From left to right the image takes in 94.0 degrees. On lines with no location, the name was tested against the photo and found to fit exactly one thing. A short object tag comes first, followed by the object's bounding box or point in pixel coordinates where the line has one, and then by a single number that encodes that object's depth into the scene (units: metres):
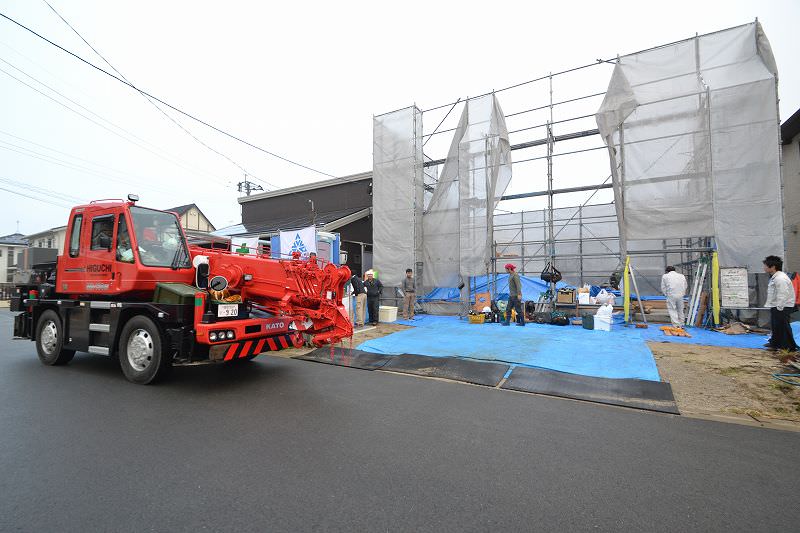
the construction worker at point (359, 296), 11.64
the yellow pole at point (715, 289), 9.61
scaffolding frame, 12.08
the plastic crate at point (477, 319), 11.83
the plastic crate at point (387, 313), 12.46
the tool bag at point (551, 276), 11.83
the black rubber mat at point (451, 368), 5.74
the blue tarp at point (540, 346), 6.18
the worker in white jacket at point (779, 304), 6.93
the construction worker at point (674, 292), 9.93
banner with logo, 10.40
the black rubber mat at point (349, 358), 6.72
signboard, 9.31
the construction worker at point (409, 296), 13.18
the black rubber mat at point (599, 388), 4.59
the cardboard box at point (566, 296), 11.98
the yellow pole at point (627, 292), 10.31
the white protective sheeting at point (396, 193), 13.94
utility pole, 37.97
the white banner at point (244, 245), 6.31
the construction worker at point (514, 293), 11.42
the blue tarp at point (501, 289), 14.67
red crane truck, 5.05
